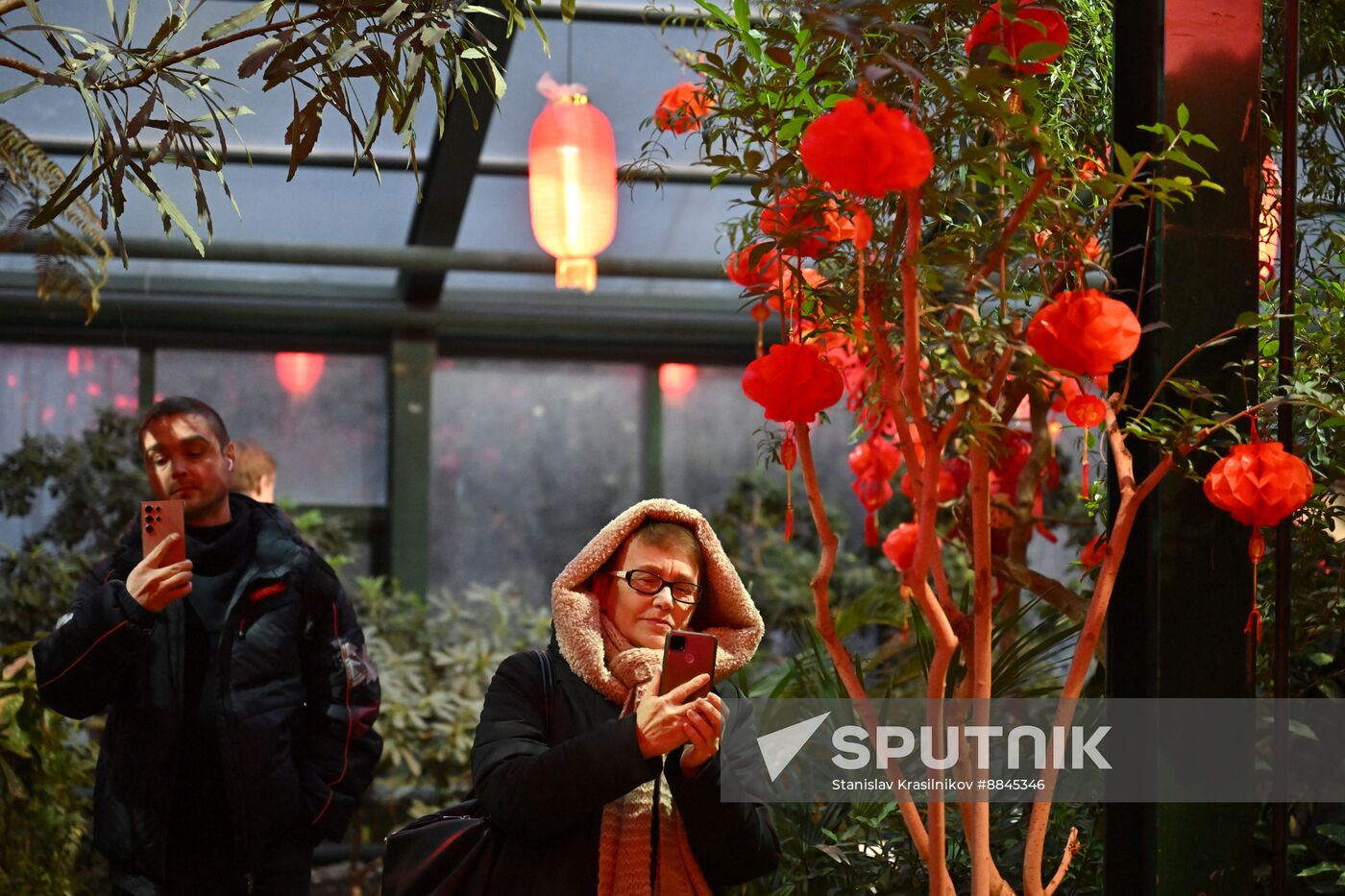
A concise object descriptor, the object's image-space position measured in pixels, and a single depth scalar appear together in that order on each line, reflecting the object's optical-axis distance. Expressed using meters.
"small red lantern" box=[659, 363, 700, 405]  7.16
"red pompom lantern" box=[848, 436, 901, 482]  3.47
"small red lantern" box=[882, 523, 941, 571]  3.19
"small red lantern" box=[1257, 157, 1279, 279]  2.46
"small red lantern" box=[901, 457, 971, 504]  3.30
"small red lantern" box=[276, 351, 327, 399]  6.74
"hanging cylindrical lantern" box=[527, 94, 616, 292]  4.41
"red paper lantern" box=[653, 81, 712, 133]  2.16
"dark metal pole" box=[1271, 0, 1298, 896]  2.21
